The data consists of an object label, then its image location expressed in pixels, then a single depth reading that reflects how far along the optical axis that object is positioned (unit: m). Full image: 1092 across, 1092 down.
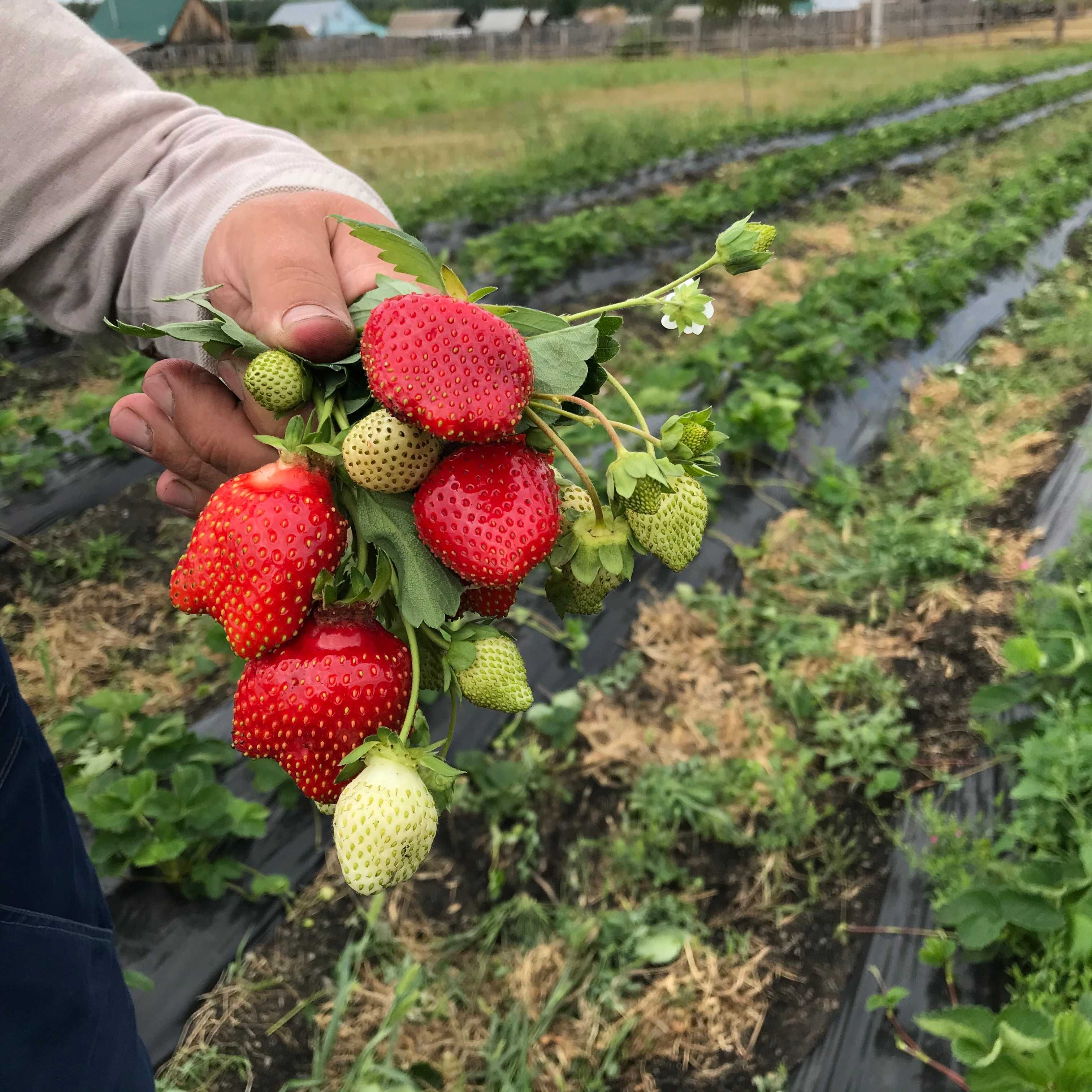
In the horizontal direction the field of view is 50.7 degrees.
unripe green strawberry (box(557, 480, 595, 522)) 0.32
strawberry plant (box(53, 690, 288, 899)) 0.62
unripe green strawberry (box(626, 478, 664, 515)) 0.29
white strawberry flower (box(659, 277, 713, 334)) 0.30
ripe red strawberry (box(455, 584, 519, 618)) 0.32
